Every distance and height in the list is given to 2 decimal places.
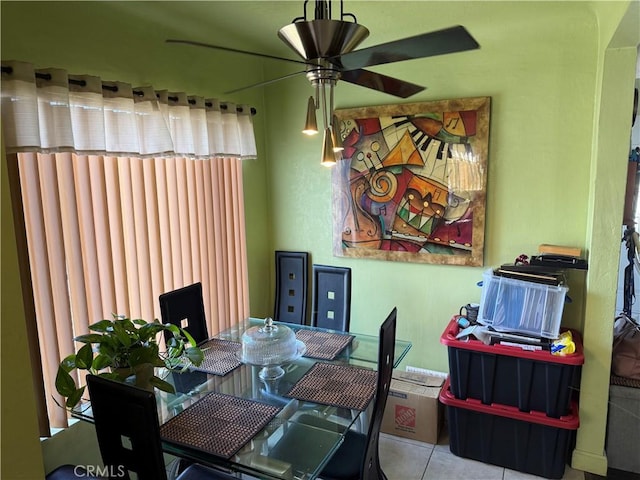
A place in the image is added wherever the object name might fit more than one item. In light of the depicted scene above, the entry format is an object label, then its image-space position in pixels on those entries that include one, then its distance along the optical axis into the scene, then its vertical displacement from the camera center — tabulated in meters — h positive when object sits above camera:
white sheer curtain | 1.75 +0.32
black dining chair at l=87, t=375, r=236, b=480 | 1.33 -0.78
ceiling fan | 1.29 +0.41
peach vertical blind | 1.86 -0.05
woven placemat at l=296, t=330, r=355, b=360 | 2.27 -0.90
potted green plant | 1.58 -0.65
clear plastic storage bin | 2.34 -0.71
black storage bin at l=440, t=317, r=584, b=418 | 2.29 -1.08
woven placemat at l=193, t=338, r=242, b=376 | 2.10 -0.90
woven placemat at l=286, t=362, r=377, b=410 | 1.81 -0.91
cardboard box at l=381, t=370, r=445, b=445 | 2.70 -1.45
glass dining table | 1.51 -0.91
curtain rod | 1.73 +0.46
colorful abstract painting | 2.76 -0.02
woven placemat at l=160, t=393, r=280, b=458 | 1.53 -0.91
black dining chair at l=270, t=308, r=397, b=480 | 1.59 -0.96
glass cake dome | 2.05 -0.79
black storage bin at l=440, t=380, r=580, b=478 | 2.36 -1.45
